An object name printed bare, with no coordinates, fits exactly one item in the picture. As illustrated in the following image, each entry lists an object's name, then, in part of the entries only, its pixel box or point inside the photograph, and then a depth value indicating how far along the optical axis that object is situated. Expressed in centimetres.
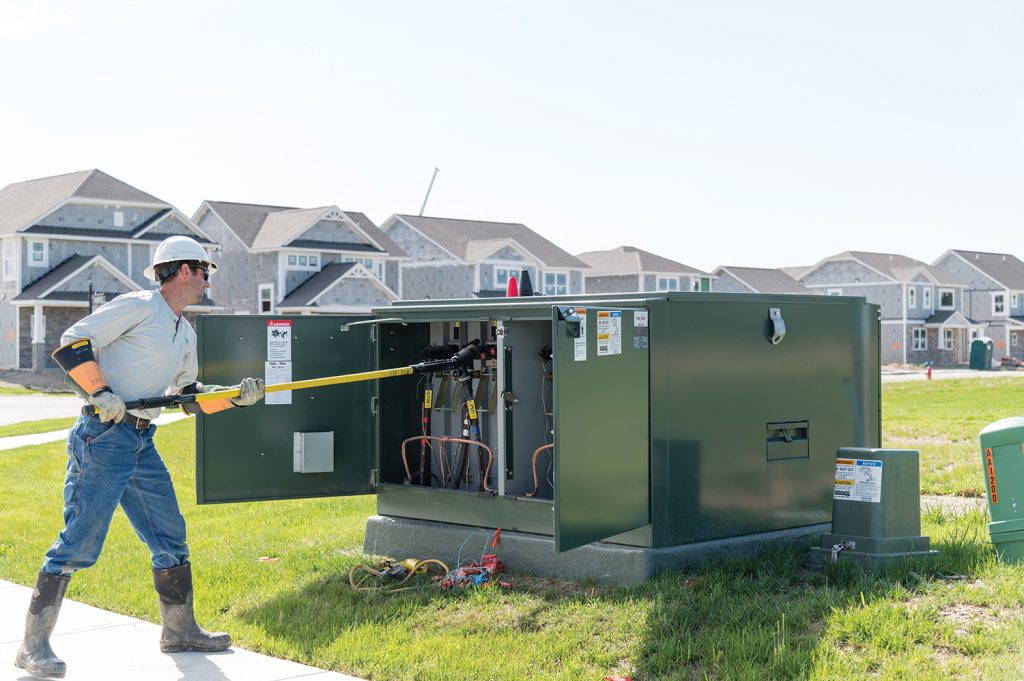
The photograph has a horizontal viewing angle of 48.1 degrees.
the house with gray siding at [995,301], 8169
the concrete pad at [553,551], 680
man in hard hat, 570
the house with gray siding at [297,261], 5216
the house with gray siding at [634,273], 6950
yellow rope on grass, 709
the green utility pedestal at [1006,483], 679
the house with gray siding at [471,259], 5978
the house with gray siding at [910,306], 7475
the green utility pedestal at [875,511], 679
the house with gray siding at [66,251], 4612
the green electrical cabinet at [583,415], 655
